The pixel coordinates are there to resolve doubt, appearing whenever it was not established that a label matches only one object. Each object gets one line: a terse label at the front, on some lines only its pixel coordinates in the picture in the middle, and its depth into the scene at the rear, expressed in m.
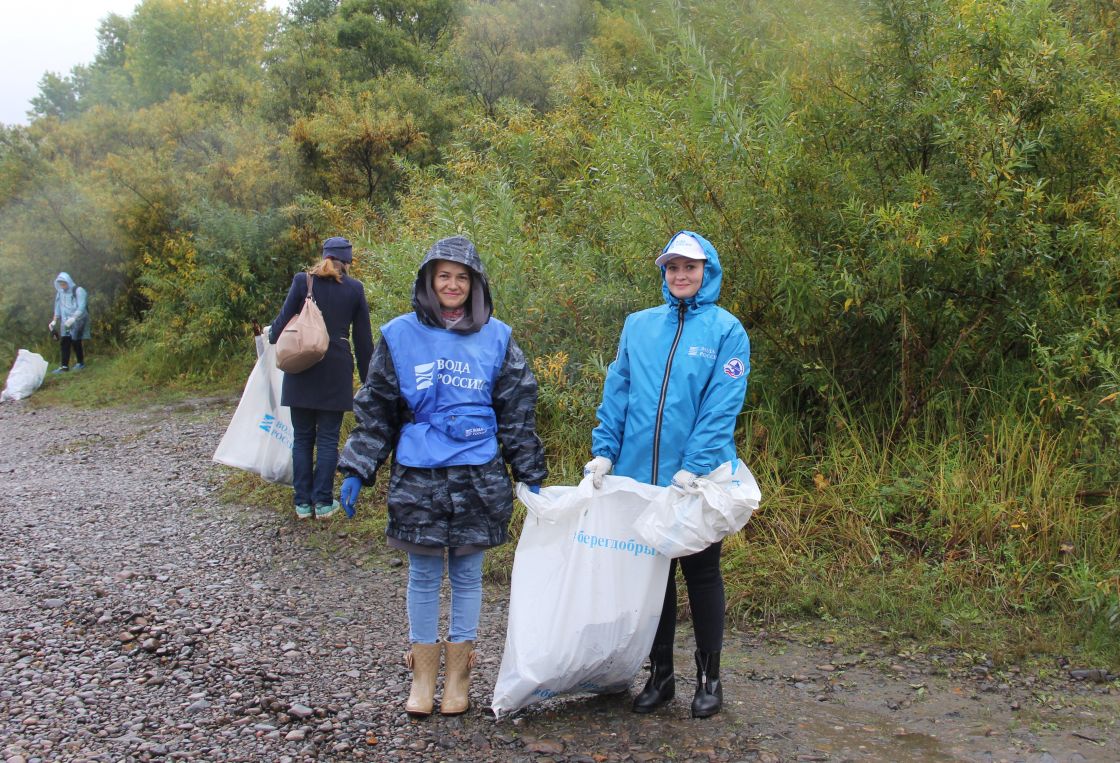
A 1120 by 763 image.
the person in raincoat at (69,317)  14.34
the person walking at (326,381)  6.27
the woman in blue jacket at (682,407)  3.42
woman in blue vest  3.56
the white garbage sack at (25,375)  13.40
